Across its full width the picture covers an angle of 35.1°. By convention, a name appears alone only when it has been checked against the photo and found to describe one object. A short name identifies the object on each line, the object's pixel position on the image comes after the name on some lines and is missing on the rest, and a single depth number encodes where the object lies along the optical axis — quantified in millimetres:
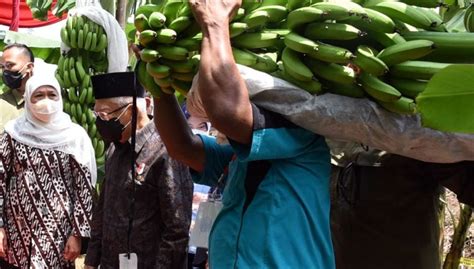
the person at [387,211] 2381
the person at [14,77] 5082
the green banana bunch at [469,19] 1938
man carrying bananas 1815
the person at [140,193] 3146
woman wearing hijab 3771
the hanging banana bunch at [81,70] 5152
